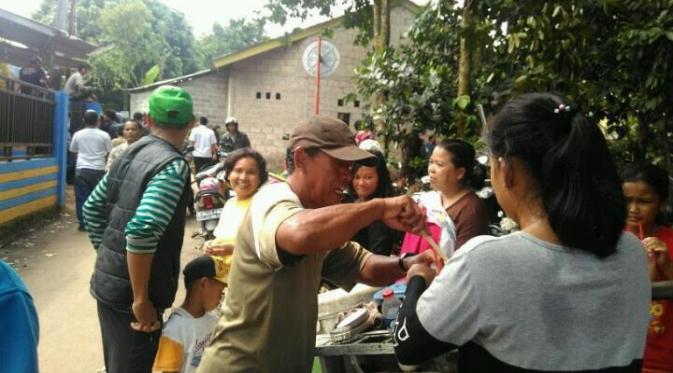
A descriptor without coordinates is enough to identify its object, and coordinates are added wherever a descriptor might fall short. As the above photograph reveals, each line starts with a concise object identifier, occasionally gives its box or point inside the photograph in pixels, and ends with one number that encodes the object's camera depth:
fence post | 10.56
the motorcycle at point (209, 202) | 6.10
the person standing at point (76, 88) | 13.59
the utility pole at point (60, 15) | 13.69
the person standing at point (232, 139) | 11.73
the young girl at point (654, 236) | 2.28
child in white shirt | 2.84
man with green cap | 2.57
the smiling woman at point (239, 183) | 4.17
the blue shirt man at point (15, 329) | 1.12
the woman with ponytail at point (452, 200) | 3.33
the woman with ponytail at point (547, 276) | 1.35
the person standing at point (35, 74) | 11.54
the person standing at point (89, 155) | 8.43
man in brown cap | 1.79
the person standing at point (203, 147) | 11.88
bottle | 2.50
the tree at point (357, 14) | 9.41
